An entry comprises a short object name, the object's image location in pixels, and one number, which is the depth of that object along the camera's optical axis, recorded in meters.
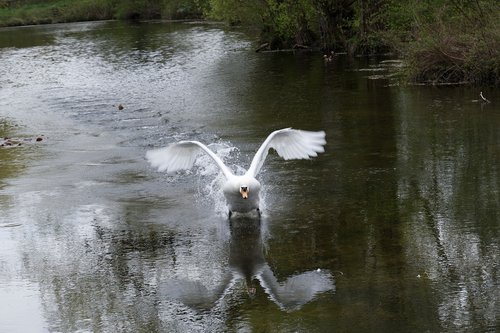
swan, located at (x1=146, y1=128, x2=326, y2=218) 12.62
